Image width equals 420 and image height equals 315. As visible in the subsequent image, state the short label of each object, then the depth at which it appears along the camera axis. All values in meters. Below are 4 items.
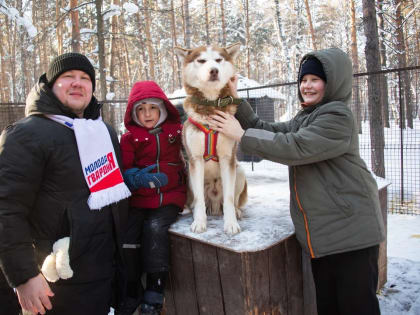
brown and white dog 2.21
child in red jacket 2.10
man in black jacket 1.49
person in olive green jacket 1.75
